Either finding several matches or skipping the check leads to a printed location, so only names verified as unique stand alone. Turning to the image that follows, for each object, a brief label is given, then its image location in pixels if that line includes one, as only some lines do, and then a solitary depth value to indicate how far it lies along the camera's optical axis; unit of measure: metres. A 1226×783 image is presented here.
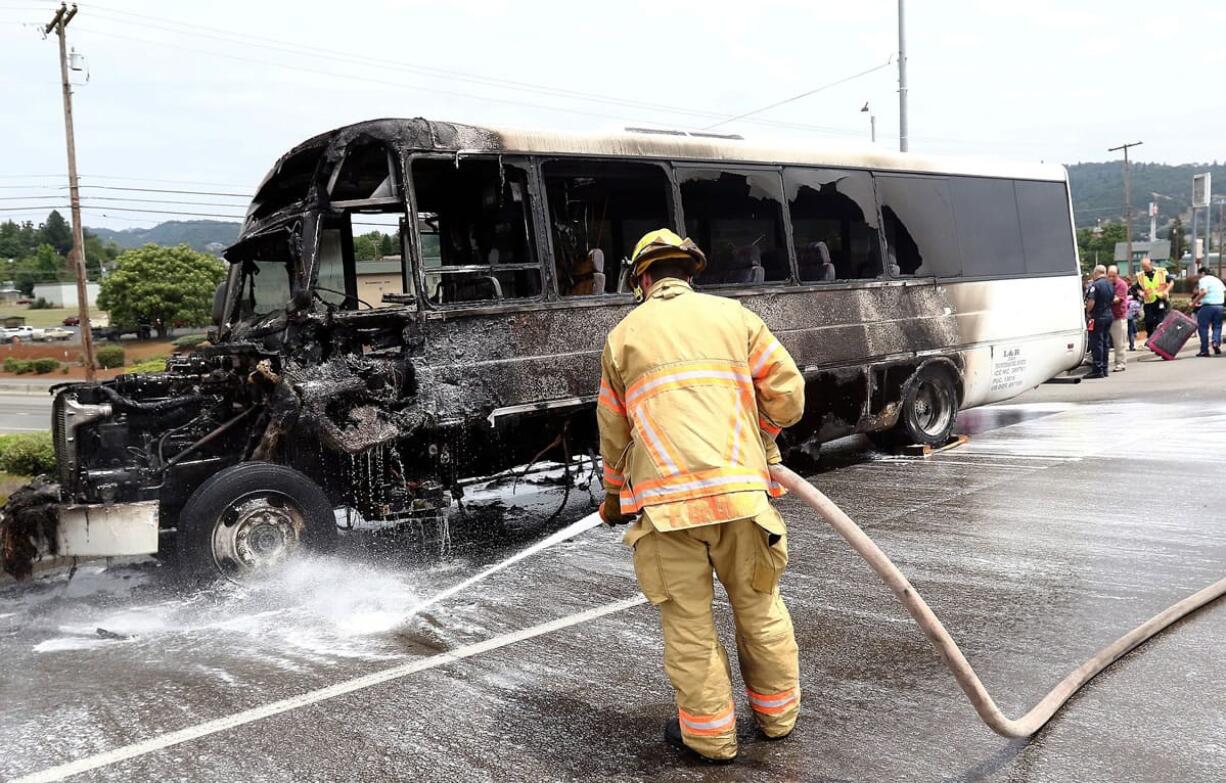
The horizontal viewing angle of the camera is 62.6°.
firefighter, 3.57
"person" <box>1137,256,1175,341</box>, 20.12
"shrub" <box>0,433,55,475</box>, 12.41
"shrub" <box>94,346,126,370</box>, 52.47
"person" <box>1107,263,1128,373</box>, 17.64
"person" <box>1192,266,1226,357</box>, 18.47
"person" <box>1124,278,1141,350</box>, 20.46
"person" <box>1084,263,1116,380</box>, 16.84
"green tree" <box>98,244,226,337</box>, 75.44
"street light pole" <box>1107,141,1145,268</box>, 66.81
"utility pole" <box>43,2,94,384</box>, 33.47
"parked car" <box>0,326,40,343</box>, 81.62
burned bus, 6.37
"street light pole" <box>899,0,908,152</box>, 24.48
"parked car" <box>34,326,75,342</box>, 84.44
